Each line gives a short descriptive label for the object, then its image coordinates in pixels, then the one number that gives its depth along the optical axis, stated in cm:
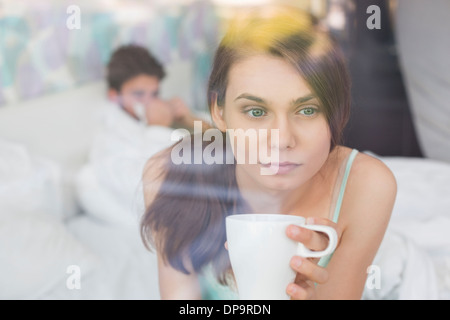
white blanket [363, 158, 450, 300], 81
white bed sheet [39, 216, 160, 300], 71
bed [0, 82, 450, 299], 74
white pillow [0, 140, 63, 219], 75
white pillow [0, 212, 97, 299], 74
